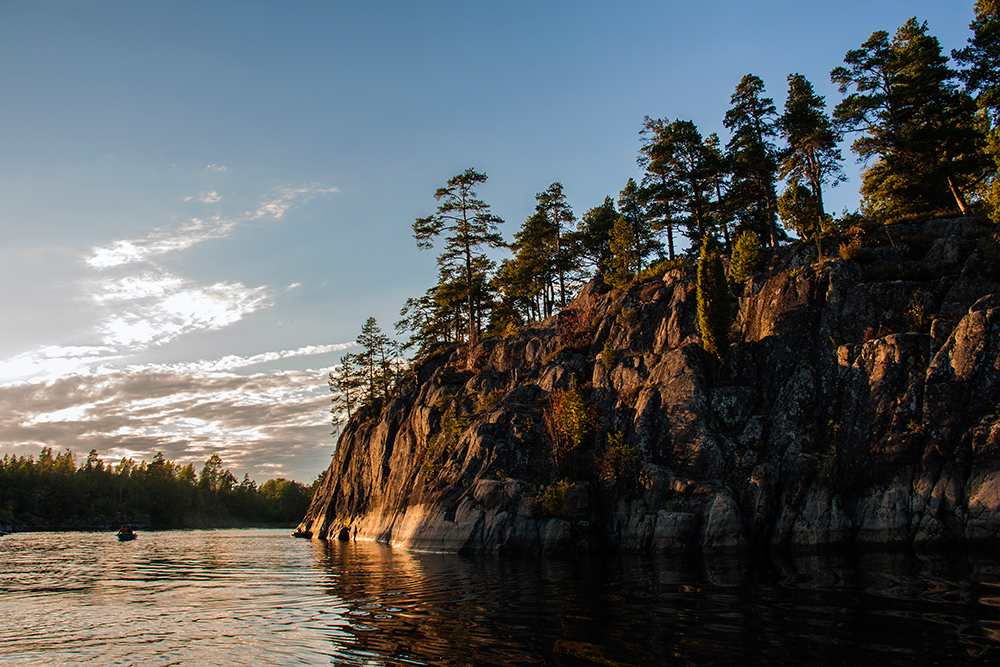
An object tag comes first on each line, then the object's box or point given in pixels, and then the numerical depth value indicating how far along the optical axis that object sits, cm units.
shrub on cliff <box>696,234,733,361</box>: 3325
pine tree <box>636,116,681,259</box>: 4991
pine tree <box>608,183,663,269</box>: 6251
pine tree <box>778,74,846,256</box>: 4028
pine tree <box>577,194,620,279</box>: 6131
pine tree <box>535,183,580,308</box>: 6116
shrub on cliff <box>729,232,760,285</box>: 3741
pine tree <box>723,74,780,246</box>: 4706
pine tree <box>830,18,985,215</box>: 4016
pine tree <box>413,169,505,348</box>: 6084
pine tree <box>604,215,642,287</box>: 4831
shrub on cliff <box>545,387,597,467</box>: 3447
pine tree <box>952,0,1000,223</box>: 4372
